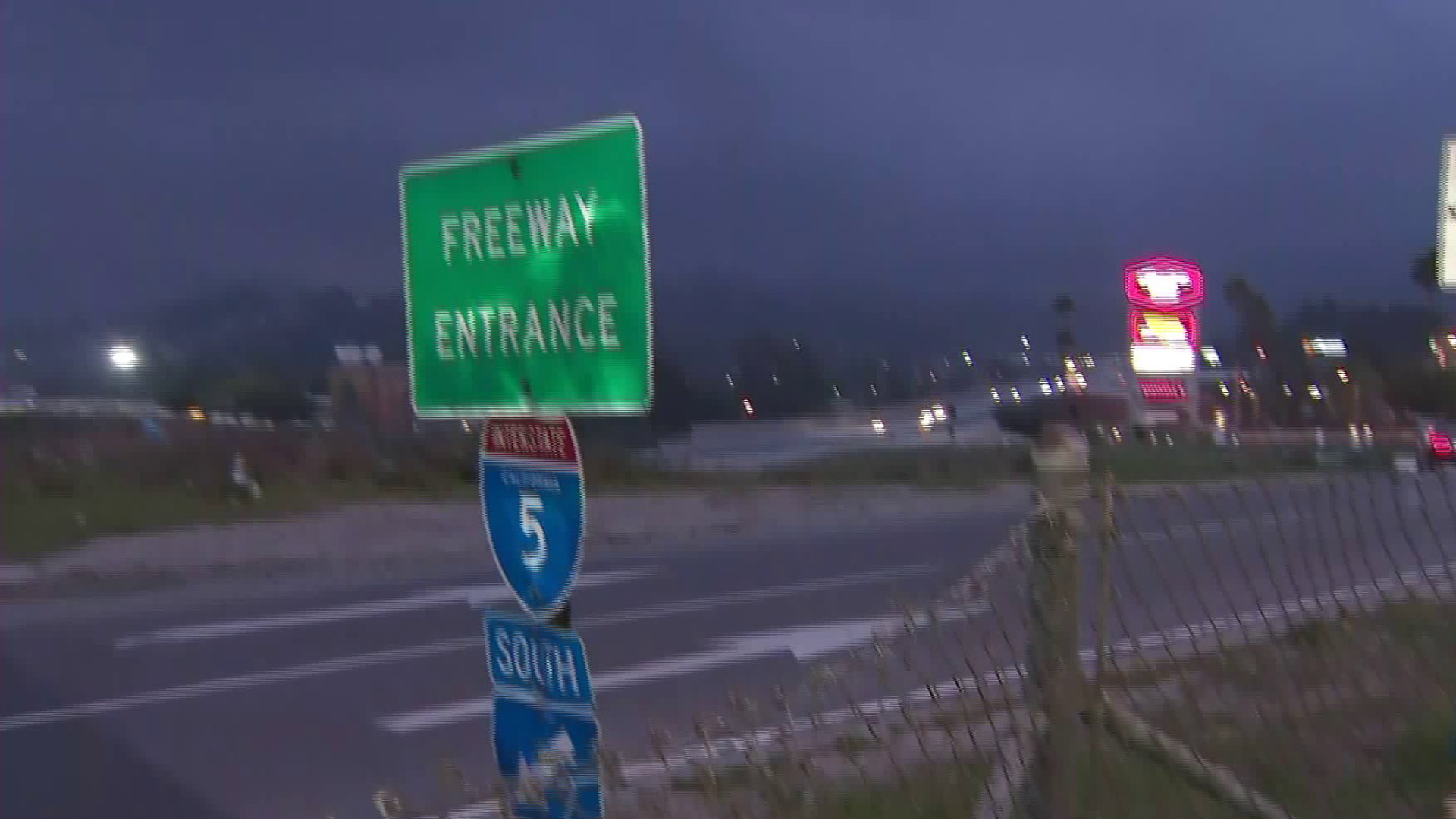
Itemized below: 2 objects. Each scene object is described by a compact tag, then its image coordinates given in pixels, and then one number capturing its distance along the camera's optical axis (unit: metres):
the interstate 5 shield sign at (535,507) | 2.82
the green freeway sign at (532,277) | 2.62
